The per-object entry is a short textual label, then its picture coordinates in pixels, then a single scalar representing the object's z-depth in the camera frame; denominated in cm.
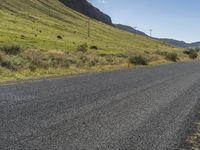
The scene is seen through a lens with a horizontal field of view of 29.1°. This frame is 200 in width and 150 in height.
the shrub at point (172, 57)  6680
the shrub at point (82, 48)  6063
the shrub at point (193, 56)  9744
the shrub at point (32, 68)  2489
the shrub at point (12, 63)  2404
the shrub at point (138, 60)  4353
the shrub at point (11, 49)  3228
